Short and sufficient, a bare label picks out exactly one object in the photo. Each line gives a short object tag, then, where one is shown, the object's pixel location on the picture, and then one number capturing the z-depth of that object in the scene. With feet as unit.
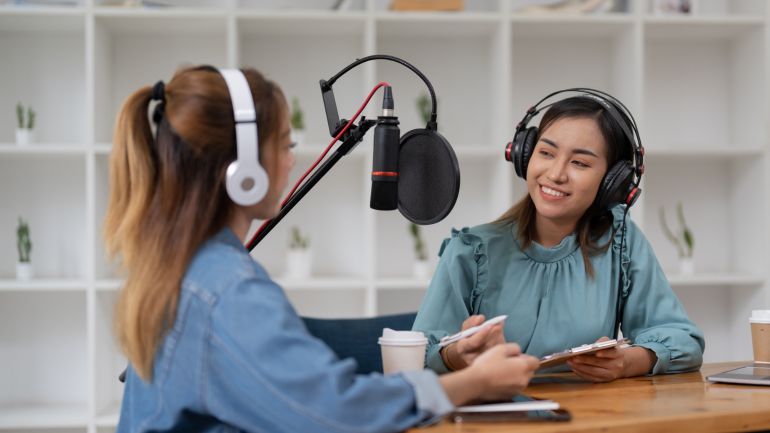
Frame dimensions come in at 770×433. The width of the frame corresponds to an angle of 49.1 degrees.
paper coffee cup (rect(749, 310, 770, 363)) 5.93
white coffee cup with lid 4.64
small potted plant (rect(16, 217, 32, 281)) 9.84
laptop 5.08
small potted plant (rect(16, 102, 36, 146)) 9.86
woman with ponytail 3.58
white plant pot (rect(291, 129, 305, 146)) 10.18
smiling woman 5.97
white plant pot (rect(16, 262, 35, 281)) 9.82
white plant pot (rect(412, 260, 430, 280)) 10.31
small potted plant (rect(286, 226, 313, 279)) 10.16
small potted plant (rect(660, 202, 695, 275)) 10.64
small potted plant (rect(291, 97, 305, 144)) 10.19
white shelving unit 9.83
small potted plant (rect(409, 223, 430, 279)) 10.32
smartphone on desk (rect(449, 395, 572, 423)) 4.05
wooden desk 3.95
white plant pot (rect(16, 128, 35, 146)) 9.84
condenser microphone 4.70
